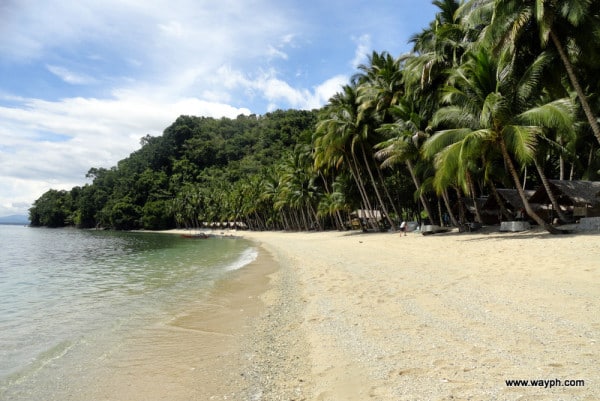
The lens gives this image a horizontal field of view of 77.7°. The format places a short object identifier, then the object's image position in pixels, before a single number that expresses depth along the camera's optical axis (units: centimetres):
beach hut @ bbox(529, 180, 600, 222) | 2139
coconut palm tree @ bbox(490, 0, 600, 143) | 1320
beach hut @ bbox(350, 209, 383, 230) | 3834
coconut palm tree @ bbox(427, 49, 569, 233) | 1470
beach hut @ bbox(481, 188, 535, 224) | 2497
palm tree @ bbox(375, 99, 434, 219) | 2327
